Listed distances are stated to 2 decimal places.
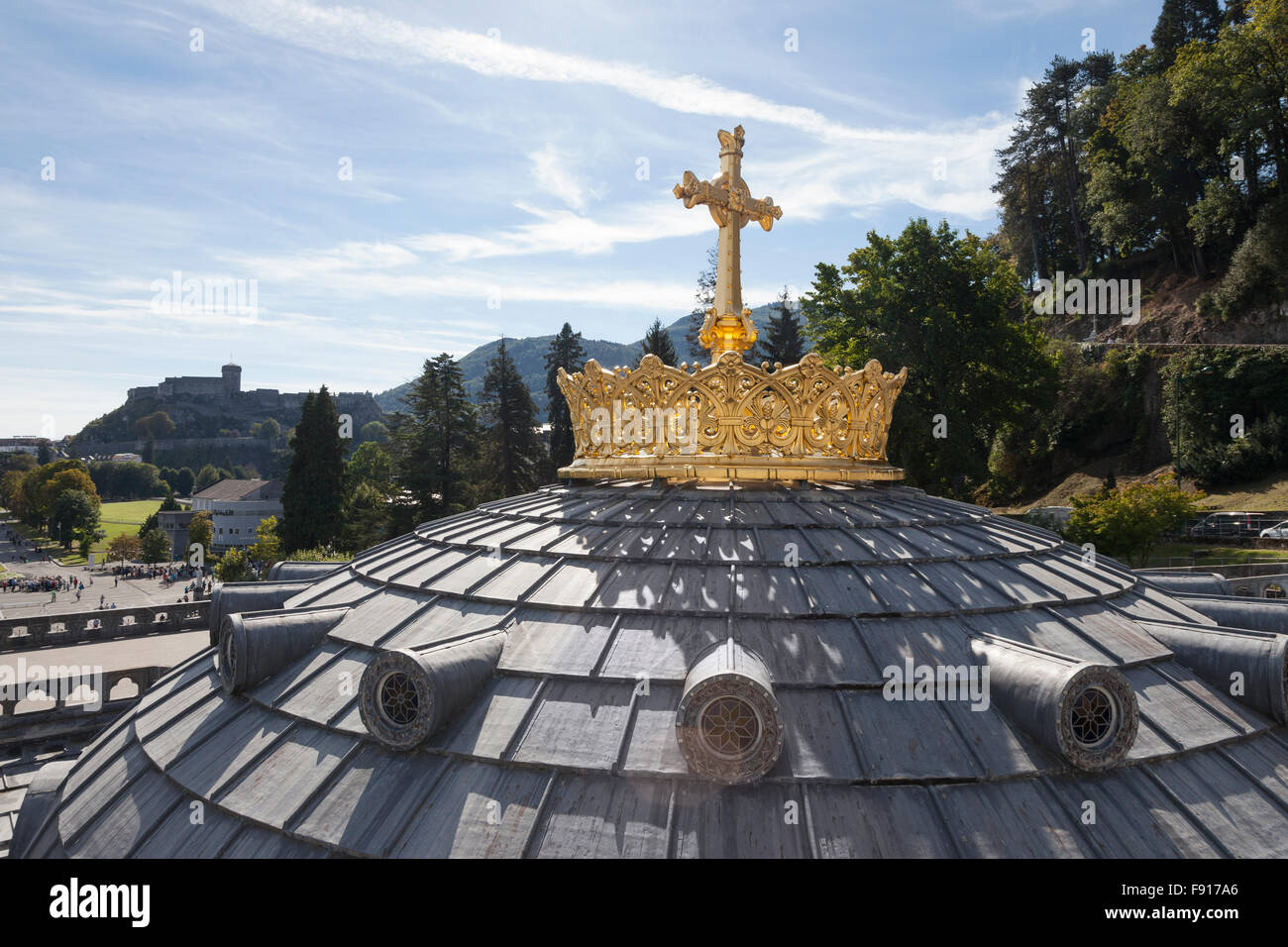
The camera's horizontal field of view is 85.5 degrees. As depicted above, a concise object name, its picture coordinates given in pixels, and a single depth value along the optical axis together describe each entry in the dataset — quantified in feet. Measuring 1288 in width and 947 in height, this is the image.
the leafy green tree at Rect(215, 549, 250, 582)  184.96
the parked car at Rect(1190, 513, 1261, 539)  137.80
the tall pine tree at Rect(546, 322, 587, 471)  207.62
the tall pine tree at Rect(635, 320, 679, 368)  217.36
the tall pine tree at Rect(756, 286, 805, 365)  237.45
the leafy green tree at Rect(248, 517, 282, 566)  198.29
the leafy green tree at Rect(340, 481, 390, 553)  186.54
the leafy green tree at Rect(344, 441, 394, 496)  342.44
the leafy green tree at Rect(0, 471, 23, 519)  406.66
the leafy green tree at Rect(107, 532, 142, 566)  286.87
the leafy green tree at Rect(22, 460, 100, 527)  350.84
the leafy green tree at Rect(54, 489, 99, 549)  323.57
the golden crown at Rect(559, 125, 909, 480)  32.40
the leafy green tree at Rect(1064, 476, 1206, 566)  116.88
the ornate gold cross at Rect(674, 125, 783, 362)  37.76
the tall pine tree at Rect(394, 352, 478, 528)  188.14
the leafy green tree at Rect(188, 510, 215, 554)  302.45
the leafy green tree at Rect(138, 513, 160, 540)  298.39
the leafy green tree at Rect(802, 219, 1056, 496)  134.10
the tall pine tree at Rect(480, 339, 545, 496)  201.87
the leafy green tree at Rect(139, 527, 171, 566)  285.64
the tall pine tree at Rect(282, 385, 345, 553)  200.23
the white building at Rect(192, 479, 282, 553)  324.80
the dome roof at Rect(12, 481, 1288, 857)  18.67
